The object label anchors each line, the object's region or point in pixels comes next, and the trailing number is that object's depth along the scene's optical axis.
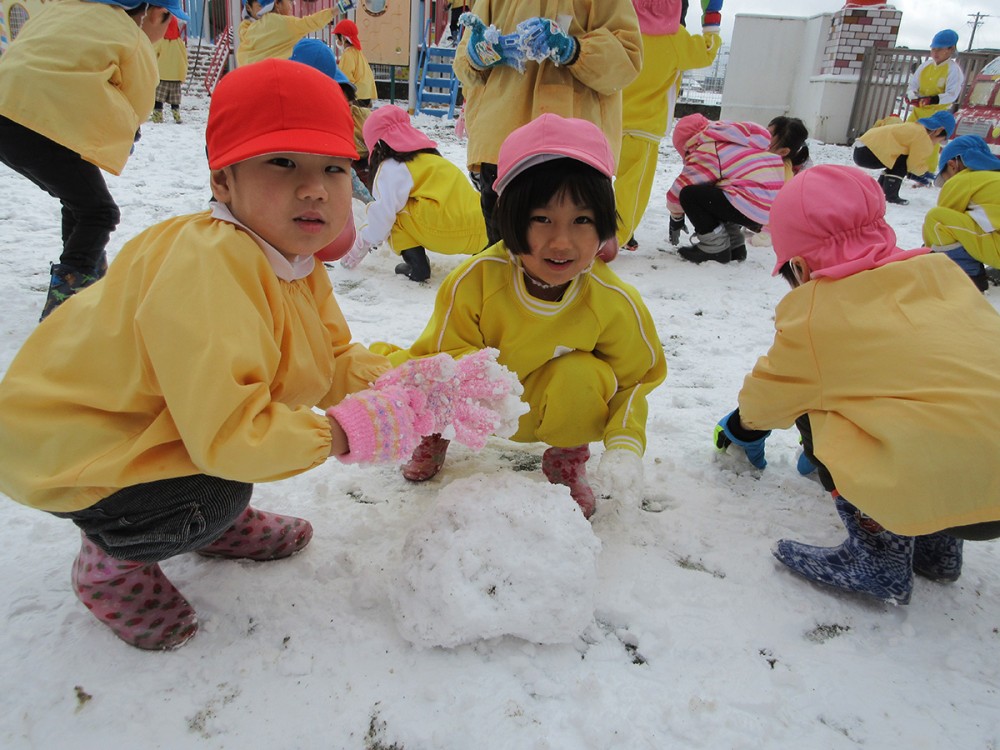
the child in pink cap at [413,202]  3.59
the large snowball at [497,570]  1.30
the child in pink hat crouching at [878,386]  1.29
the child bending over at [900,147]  6.91
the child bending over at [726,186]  4.19
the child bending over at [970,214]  3.58
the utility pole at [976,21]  40.26
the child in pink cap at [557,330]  1.64
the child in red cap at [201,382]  1.07
